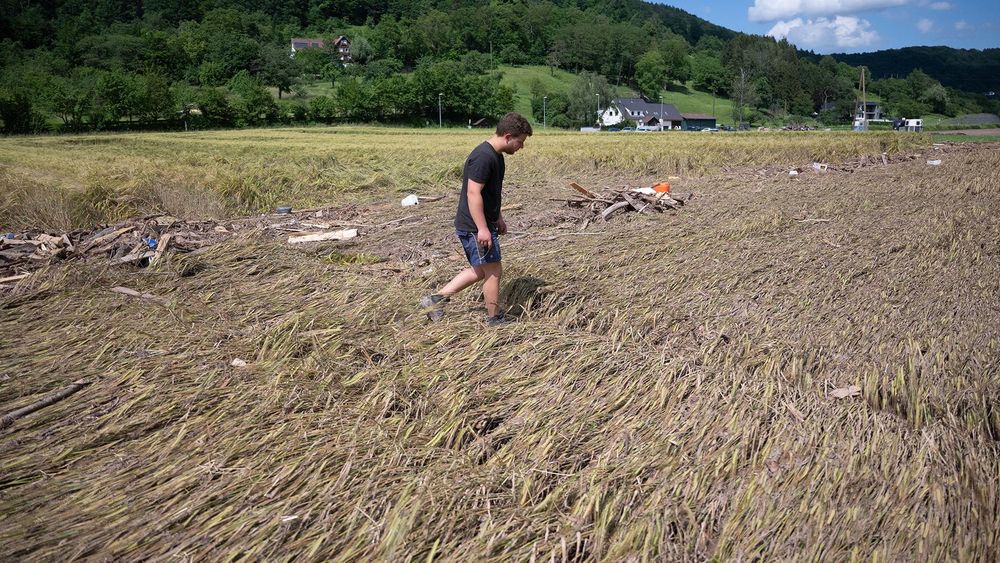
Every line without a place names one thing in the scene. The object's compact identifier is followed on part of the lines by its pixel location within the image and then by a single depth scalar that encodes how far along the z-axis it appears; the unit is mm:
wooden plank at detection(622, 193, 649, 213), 10250
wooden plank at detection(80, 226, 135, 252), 7152
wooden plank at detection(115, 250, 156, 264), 6494
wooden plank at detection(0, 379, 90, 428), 3339
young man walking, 4523
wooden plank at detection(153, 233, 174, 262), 6634
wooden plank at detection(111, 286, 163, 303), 5465
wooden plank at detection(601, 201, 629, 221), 9930
